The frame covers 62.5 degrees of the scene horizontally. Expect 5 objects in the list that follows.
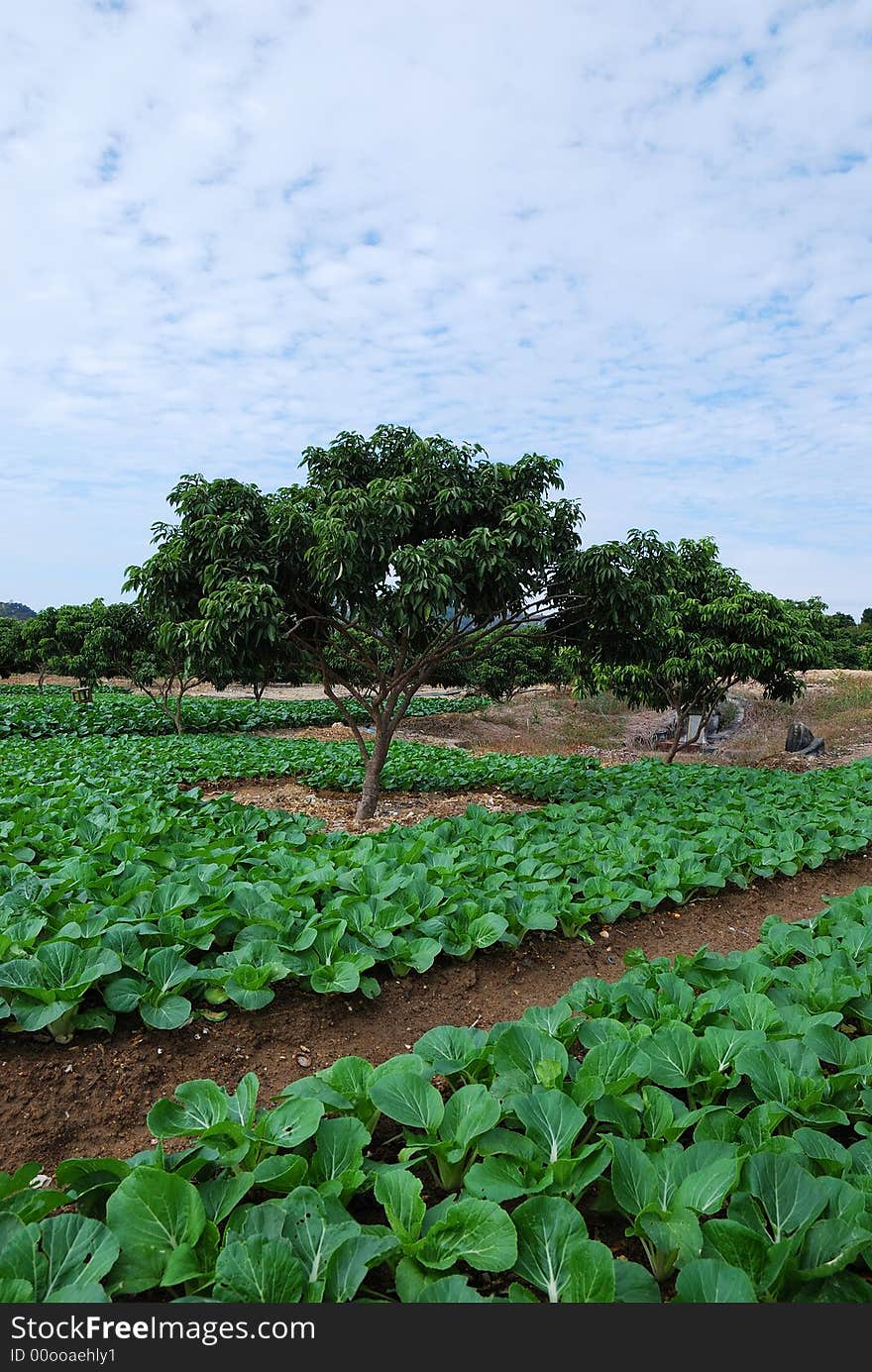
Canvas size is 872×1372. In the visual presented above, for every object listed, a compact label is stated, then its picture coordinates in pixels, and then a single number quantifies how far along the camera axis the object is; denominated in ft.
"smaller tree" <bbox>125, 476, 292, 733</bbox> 23.09
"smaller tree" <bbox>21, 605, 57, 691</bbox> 89.47
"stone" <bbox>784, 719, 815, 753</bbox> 71.46
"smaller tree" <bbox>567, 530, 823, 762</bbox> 48.49
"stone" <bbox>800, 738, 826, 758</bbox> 69.51
